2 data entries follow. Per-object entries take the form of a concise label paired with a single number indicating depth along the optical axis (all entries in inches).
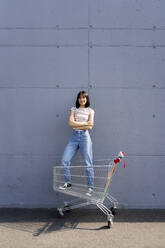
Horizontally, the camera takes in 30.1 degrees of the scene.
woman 186.4
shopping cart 176.9
